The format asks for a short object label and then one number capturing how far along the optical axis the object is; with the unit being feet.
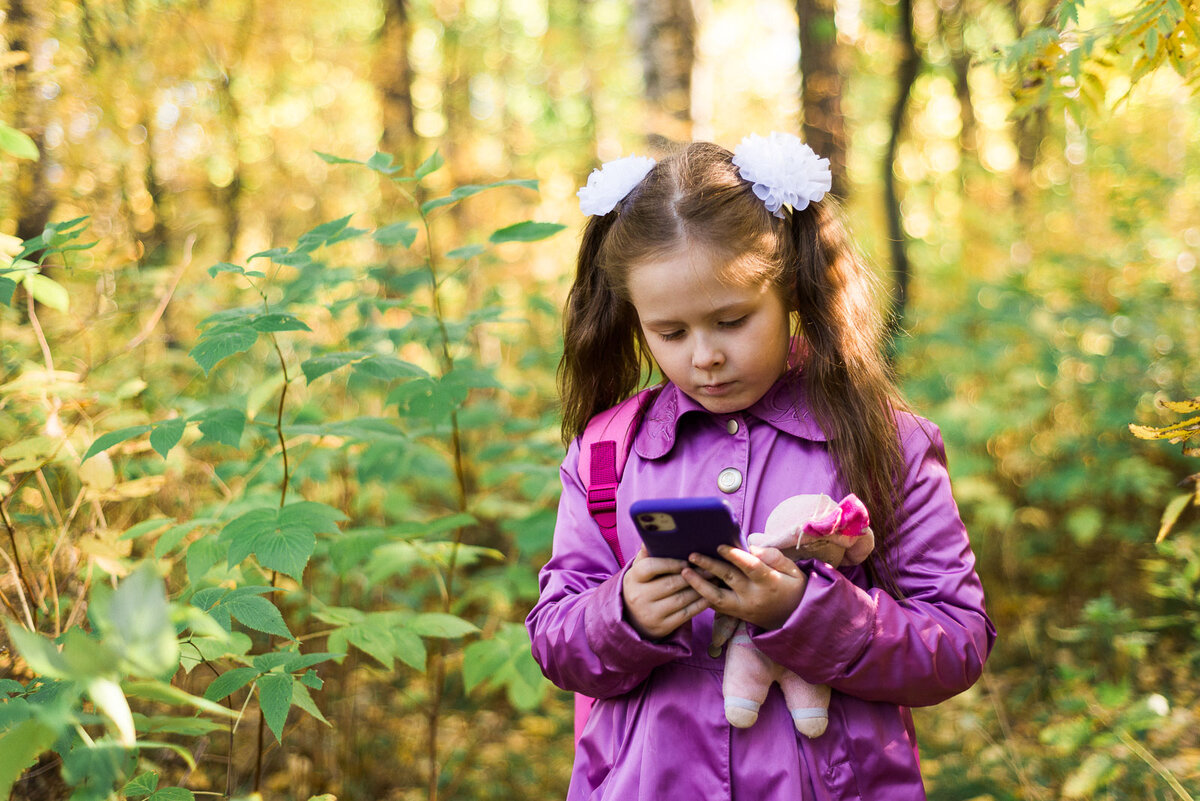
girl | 4.56
